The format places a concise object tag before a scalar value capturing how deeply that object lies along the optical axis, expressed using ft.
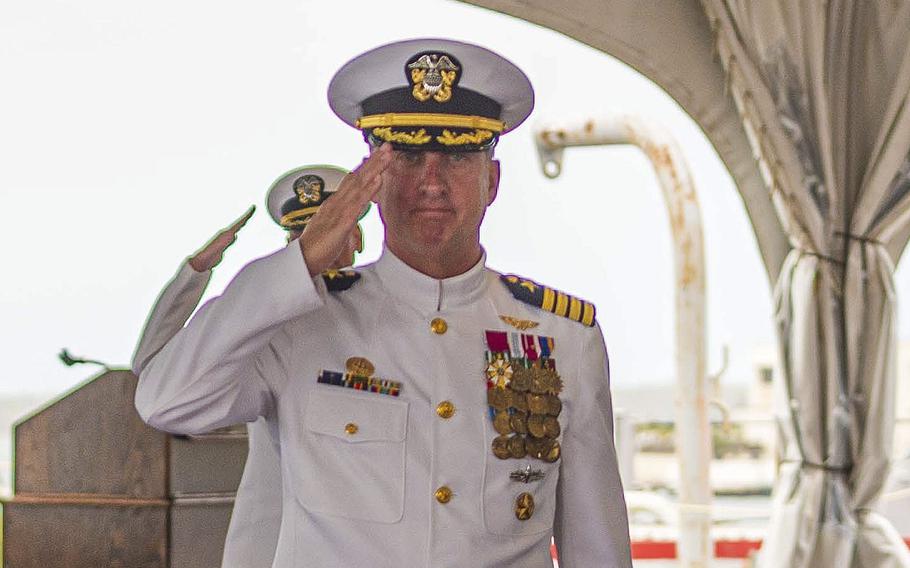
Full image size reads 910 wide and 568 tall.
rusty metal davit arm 40.09
